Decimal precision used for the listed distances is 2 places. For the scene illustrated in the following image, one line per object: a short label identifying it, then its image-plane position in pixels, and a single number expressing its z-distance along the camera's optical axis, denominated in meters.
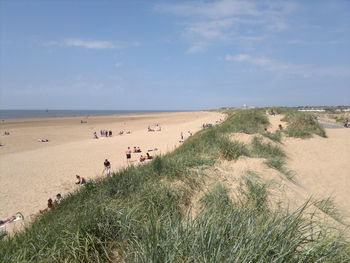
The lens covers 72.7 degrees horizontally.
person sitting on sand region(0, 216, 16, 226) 7.36
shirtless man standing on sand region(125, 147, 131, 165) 15.64
